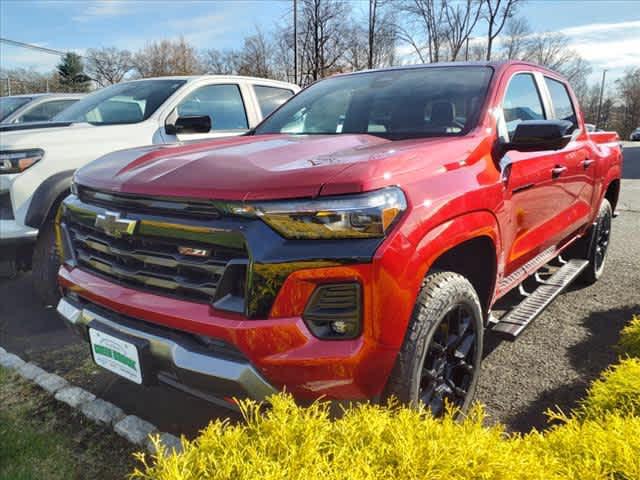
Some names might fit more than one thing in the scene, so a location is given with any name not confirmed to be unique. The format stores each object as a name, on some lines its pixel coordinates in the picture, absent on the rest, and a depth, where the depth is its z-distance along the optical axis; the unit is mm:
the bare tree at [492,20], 30047
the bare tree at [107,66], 46594
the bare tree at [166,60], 42031
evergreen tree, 40681
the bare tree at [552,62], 39875
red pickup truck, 1695
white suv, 3564
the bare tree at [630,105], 67562
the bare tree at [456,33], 31641
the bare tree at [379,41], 24844
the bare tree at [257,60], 29594
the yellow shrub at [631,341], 2797
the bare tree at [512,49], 36562
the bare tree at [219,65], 32634
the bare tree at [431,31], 31875
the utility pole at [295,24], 20984
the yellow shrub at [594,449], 1444
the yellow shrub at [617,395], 1998
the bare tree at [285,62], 25641
